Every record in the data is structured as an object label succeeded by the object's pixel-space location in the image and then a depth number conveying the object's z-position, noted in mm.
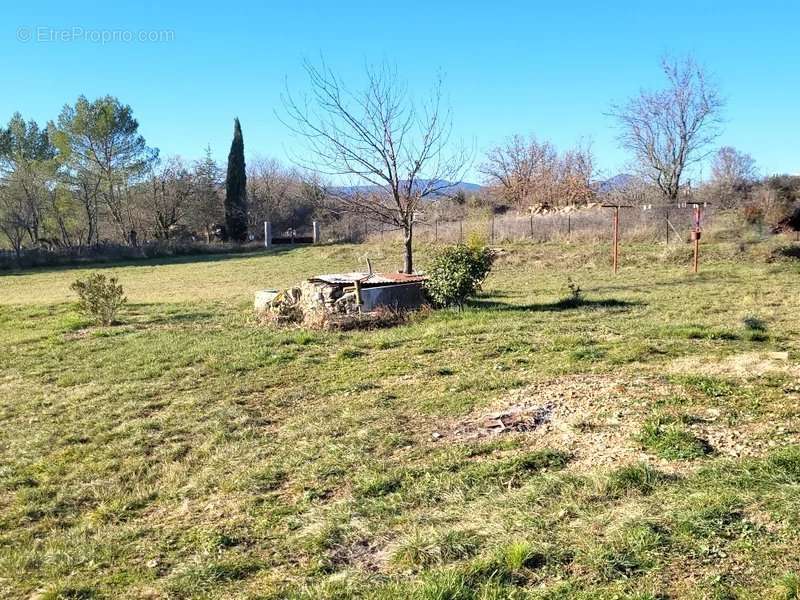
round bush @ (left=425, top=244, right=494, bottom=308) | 9688
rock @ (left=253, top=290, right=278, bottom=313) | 10525
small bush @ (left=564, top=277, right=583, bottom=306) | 10305
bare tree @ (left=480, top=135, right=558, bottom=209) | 42000
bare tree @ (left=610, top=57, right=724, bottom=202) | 29156
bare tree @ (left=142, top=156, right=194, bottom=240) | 39125
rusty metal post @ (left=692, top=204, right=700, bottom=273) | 14991
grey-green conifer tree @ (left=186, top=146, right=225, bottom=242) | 40594
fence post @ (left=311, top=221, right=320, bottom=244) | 37188
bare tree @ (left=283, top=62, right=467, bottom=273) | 12391
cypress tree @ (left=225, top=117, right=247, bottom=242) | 39844
